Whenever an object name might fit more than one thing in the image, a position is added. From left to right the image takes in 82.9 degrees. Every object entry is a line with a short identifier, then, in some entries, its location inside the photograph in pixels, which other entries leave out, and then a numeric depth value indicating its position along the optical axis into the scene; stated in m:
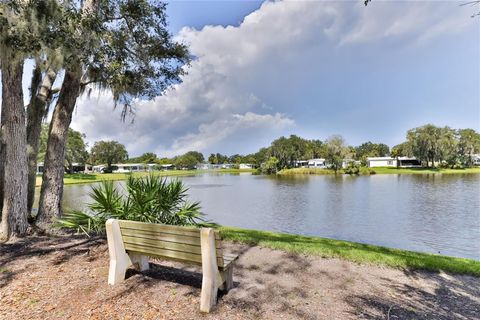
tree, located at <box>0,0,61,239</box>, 4.43
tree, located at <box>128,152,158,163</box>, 100.34
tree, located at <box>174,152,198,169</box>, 97.25
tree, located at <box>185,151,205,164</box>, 108.94
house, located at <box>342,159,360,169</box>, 51.84
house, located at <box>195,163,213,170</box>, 104.97
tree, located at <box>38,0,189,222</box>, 5.18
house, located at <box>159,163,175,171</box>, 94.94
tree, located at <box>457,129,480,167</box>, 57.17
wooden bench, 2.55
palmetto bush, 4.29
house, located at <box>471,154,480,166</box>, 61.34
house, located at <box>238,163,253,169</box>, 102.10
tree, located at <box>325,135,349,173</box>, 52.31
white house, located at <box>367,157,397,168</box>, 71.06
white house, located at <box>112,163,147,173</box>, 76.47
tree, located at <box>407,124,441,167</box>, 52.94
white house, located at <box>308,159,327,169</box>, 77.06
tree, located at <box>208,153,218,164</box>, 119.31
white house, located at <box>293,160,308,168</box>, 79.54
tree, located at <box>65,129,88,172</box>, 43.47
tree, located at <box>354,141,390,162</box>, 94.66
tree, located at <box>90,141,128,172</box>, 63.47
